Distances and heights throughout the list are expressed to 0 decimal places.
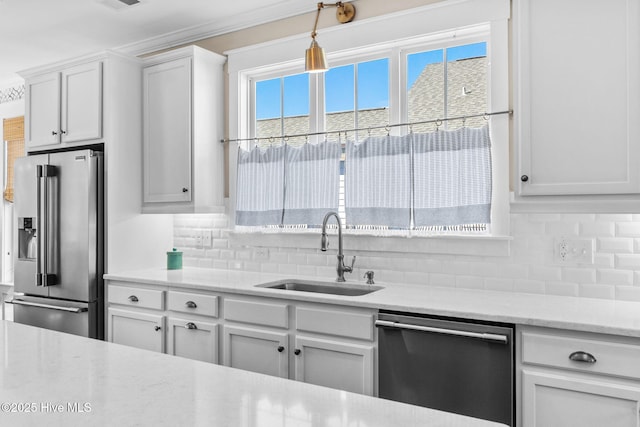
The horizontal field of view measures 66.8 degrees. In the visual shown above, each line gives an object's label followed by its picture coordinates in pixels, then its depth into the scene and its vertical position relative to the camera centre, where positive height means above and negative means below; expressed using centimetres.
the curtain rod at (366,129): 275 +57
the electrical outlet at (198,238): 389 -17
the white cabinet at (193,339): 290 -75
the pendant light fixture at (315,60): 245 +79
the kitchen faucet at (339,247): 302 -19
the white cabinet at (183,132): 353 +64
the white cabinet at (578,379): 184 -65
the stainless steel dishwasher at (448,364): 205 -66
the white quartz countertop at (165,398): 99 -41
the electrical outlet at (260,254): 355 -27
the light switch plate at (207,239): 384 -17
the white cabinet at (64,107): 357 +85
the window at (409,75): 272 +89
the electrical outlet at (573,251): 249 -18
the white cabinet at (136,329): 316 -75
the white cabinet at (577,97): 208 +53
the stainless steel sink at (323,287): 294 -45
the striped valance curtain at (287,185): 325 +23
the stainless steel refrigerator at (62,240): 344 -17
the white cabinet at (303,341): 239 -66
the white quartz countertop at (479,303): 196 -42
